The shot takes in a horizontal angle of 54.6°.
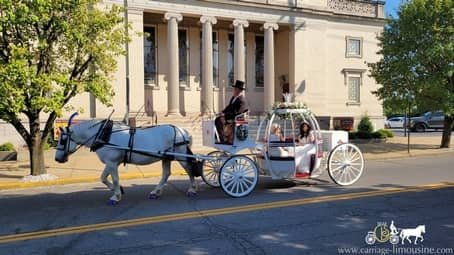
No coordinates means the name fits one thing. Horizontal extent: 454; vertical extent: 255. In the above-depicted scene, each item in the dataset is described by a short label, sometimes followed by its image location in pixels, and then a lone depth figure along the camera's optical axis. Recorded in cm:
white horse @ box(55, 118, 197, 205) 875
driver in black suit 969
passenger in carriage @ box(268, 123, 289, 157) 975
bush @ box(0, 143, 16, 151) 1806
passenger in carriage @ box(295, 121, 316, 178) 973
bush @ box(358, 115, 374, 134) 2789
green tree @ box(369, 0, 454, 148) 1834
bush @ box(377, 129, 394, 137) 2671
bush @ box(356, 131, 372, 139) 2434
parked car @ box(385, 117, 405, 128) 4994
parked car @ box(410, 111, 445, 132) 3984
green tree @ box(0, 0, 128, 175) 1135
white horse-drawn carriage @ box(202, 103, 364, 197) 925
